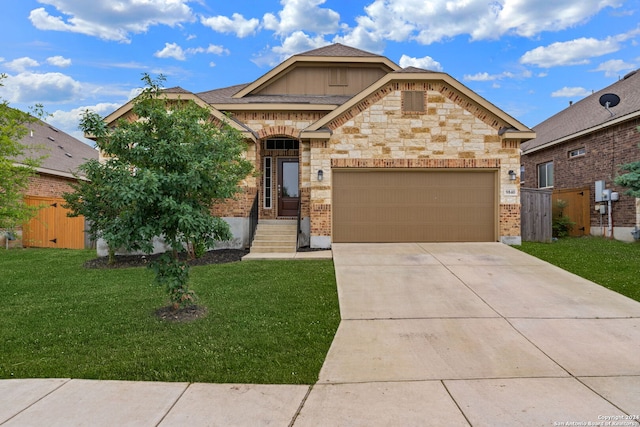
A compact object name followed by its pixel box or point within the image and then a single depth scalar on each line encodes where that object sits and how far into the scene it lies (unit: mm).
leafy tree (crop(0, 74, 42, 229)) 7562
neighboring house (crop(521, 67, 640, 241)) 13781
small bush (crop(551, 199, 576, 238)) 14641
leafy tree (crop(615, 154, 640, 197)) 10953
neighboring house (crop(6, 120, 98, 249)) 14719
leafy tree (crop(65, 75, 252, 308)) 5191
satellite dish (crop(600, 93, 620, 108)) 15203
